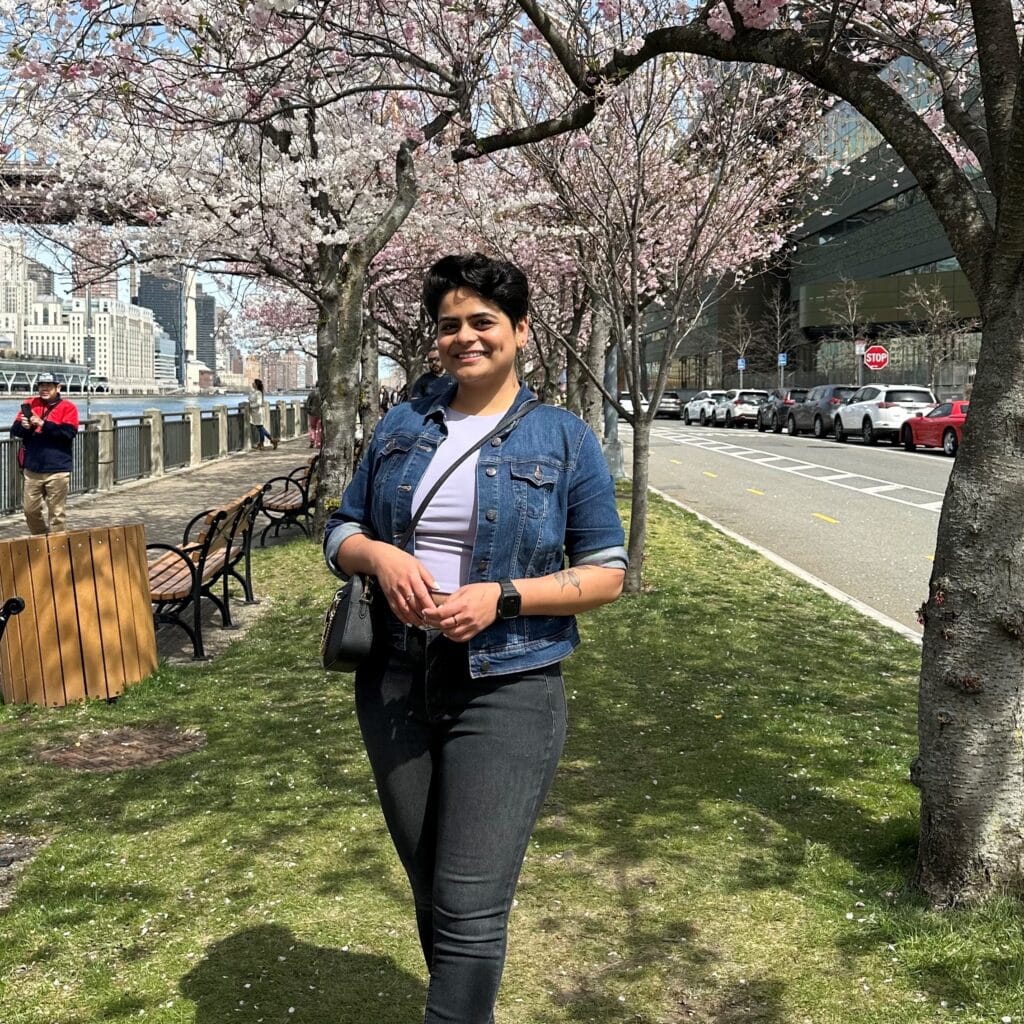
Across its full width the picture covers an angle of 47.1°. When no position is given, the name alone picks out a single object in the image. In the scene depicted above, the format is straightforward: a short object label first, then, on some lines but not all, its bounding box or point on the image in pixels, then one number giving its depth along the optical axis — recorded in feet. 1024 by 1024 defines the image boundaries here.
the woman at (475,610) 7.85
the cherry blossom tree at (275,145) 29.37
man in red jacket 41.83
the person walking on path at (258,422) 114.01
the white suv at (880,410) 107.86
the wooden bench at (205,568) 25.21
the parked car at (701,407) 175.52
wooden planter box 20.77
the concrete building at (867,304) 174.60
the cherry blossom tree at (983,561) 12.19
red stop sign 156.35
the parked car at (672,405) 197.88
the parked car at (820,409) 125.71
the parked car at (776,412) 144.87
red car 93.30
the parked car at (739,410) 161.38
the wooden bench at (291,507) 45.20
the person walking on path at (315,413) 67.44
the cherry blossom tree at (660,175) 30.48
